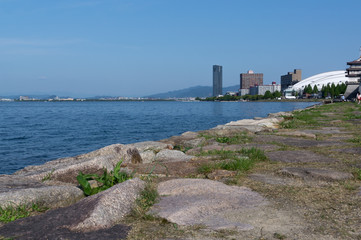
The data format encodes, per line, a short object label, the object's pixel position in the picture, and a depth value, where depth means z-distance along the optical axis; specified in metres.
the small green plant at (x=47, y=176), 3.80
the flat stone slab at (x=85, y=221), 2.18
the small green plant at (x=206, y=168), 4.10
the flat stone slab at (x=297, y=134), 7.61
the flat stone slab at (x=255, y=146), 5.84
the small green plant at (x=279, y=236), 2.11
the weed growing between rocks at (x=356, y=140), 6.32
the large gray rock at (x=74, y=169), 3.84
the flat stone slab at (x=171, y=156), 5.12
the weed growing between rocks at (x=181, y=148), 6.65
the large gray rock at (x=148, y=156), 5.57
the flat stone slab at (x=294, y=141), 6.27
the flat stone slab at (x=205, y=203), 2.45
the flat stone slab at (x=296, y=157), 4.71
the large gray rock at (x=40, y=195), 2.78
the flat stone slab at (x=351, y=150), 5.27
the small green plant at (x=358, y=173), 3.66
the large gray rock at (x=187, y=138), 7.09
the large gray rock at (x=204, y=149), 5.87
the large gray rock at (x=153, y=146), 7.25
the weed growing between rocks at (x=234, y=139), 6.97
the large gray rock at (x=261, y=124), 9.97
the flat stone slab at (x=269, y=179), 3.56
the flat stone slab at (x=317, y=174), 3.65
